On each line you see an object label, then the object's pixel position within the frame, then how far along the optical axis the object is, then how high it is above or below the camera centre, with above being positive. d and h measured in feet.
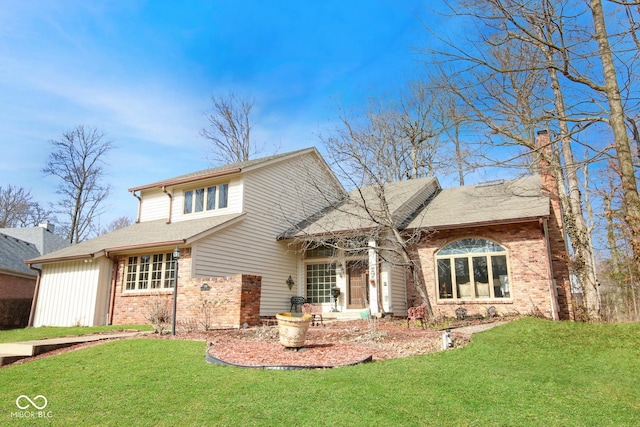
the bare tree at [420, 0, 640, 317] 25.61 +14.67
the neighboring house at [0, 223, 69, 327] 54.08 +4.49
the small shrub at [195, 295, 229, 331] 39.04 -1.42
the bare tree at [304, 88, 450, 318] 40.96 +9.70
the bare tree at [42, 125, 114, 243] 95.71 +29.90
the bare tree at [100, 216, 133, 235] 152.68 +26.28
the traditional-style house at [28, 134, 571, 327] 42.22 +4.32
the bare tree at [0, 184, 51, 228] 113.70 +23.68
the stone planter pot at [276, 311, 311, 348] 24.82 -2.22
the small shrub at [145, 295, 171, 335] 36.37 -1.96
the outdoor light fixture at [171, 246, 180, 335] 33.76 +0.22
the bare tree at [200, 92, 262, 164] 100.99 +43.76
